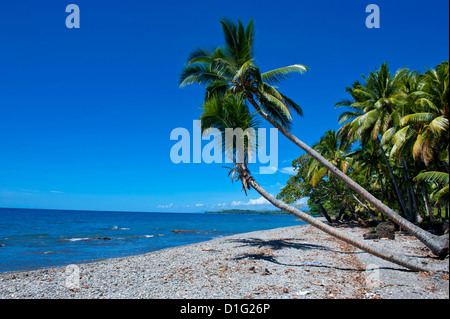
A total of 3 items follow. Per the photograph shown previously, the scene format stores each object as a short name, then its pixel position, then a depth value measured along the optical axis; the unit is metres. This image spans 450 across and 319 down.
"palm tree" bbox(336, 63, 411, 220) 16.73
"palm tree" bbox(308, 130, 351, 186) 23.22
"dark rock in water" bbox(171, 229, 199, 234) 37.21
